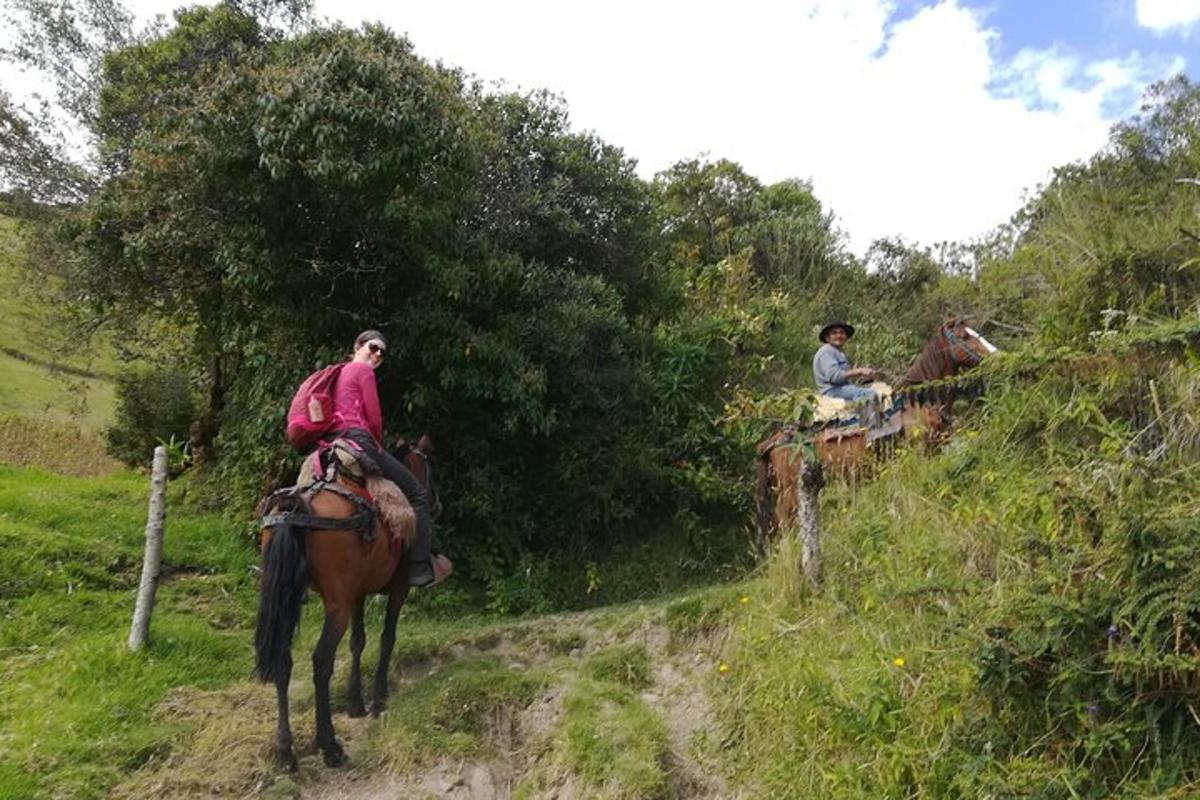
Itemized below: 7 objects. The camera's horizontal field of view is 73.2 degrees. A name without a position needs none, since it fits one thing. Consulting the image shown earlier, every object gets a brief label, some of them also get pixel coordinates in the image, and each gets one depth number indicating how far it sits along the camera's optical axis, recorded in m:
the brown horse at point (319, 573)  5.12
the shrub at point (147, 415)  15.30
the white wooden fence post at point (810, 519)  5.86
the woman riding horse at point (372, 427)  6.02
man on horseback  8.88
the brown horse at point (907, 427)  7.31
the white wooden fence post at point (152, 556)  6.79
